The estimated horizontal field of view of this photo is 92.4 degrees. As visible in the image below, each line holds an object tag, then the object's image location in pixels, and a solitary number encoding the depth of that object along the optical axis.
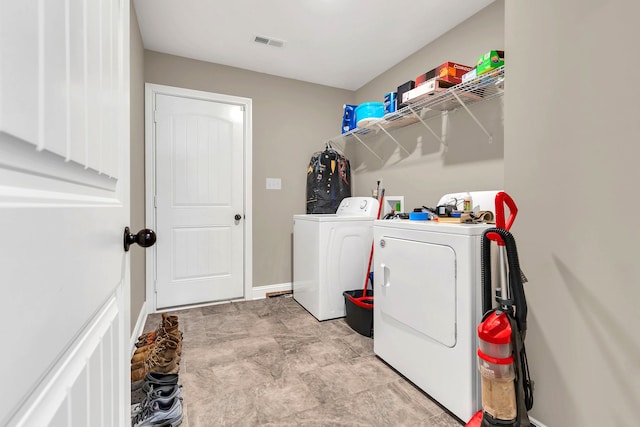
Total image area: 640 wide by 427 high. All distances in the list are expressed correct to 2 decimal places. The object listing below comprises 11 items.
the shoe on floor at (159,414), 1.38
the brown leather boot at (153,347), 1.73
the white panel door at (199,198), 2.97
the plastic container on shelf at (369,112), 2.93
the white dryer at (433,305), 1.40
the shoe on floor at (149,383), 1.55
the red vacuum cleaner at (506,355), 1.11
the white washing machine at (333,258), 2.68
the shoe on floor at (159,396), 1.45
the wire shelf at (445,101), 1.93
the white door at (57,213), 0.25
